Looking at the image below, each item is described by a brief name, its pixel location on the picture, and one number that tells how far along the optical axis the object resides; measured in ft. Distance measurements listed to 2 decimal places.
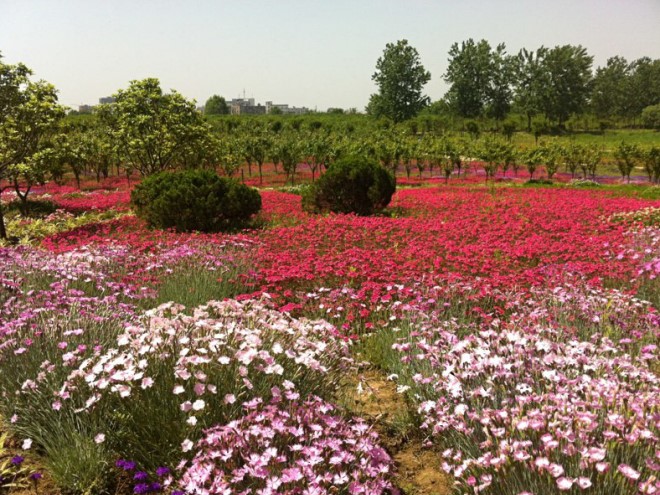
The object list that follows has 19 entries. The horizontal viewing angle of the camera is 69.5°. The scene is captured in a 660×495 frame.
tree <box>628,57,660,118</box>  331.36
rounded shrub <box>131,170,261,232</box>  42.22
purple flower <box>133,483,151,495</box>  8.64
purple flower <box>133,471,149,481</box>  8.90
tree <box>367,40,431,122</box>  282.56
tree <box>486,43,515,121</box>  301.43
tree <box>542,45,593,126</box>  291.34
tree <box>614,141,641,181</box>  120.37
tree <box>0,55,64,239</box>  44.75
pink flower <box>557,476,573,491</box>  7.08
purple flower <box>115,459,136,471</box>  9.14
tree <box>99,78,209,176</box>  65.72
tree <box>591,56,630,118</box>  332.60
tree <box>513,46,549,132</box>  288.63
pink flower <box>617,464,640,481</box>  7.06
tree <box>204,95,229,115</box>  428.97
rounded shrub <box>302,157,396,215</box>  51.62
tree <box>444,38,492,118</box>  300.40
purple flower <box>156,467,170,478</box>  8.87
